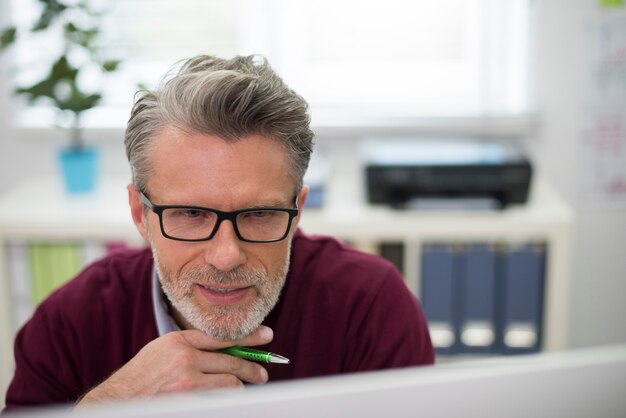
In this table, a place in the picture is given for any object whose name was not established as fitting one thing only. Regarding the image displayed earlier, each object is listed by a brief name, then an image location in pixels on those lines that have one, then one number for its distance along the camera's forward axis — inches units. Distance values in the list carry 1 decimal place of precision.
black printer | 91.3
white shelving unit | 90.6
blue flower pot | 97.0
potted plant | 92.7
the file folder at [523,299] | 92.2
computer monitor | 19.7
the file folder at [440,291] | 92.5
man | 45.3
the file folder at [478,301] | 92.0
